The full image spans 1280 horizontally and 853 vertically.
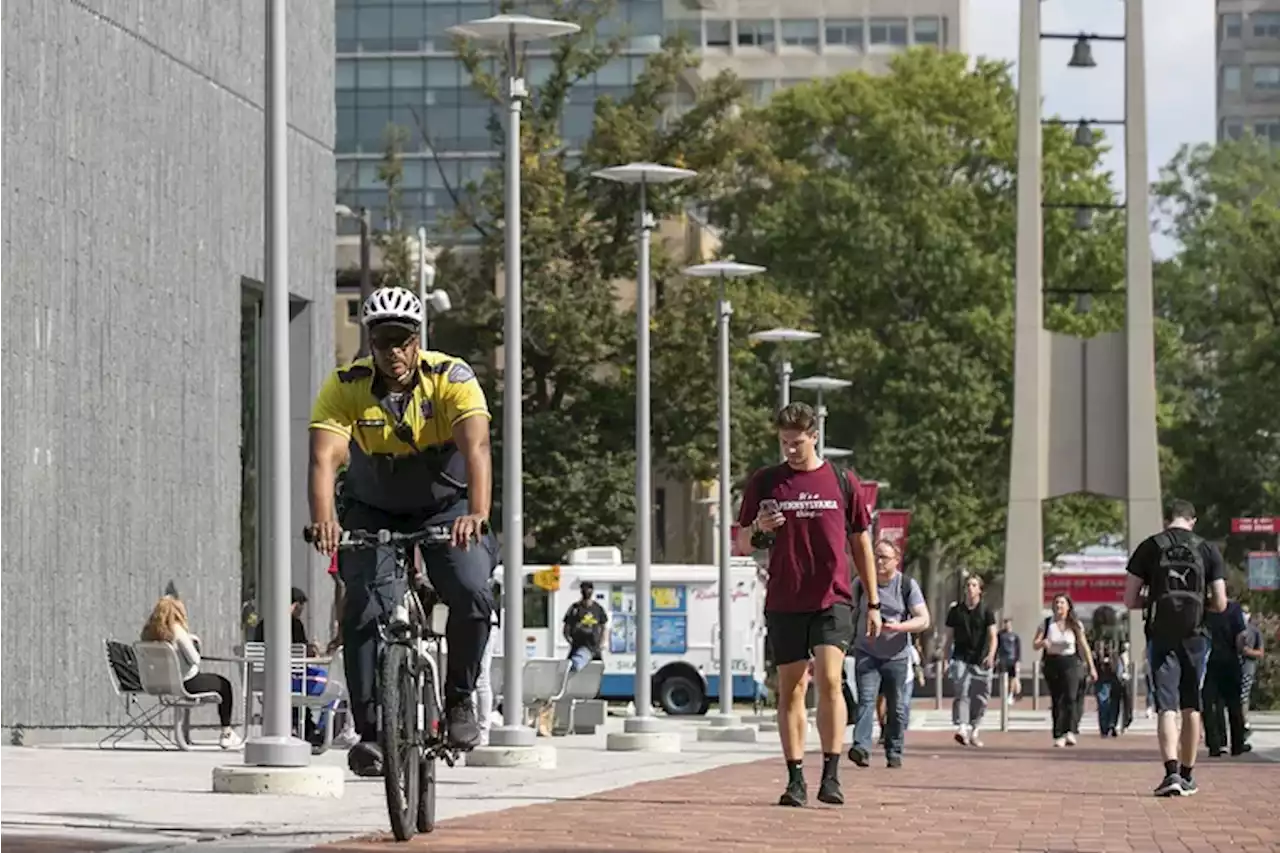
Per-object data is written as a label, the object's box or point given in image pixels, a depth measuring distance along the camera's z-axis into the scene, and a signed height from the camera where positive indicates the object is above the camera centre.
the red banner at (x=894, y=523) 53.53 -1.21
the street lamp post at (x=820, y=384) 59.81 +1.20
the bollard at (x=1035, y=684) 51.41 -3.78
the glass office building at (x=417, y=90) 102.38 +11.54
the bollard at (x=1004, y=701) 38.62 -3.01
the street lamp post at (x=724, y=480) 38.15 -0.38
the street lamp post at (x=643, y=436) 31.09 +0.13
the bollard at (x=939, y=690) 53.62 -3.97
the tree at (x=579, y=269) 62.69 +3.52
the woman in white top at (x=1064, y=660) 33.06 -2.20
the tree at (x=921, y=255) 69.69 +4.26
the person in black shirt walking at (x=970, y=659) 31.31 -2.02
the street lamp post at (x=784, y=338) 49.69 +1.72
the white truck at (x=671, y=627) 52.03 -2.86
